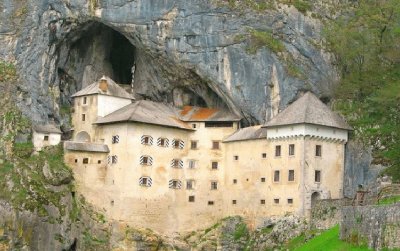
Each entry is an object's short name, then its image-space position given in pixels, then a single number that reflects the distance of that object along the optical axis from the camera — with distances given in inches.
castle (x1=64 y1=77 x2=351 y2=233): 3316.9
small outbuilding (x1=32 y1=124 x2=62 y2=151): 3553.2
